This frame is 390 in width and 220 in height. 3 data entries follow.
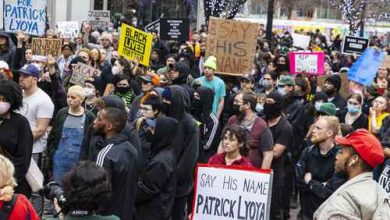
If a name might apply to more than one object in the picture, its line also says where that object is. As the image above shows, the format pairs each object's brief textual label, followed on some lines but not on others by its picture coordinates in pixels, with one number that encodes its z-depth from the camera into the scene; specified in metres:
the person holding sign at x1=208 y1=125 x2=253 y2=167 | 10.80
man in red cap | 6.75
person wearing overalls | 11.92
